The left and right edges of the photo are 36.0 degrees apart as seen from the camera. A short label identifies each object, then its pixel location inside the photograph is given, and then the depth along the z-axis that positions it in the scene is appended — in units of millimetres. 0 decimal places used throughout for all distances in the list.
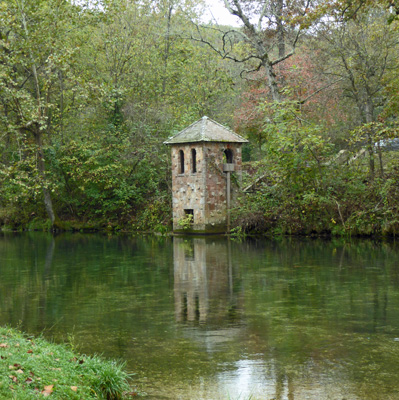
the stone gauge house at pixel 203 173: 28297
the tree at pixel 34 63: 30875
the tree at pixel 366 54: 26812
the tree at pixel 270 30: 29098
